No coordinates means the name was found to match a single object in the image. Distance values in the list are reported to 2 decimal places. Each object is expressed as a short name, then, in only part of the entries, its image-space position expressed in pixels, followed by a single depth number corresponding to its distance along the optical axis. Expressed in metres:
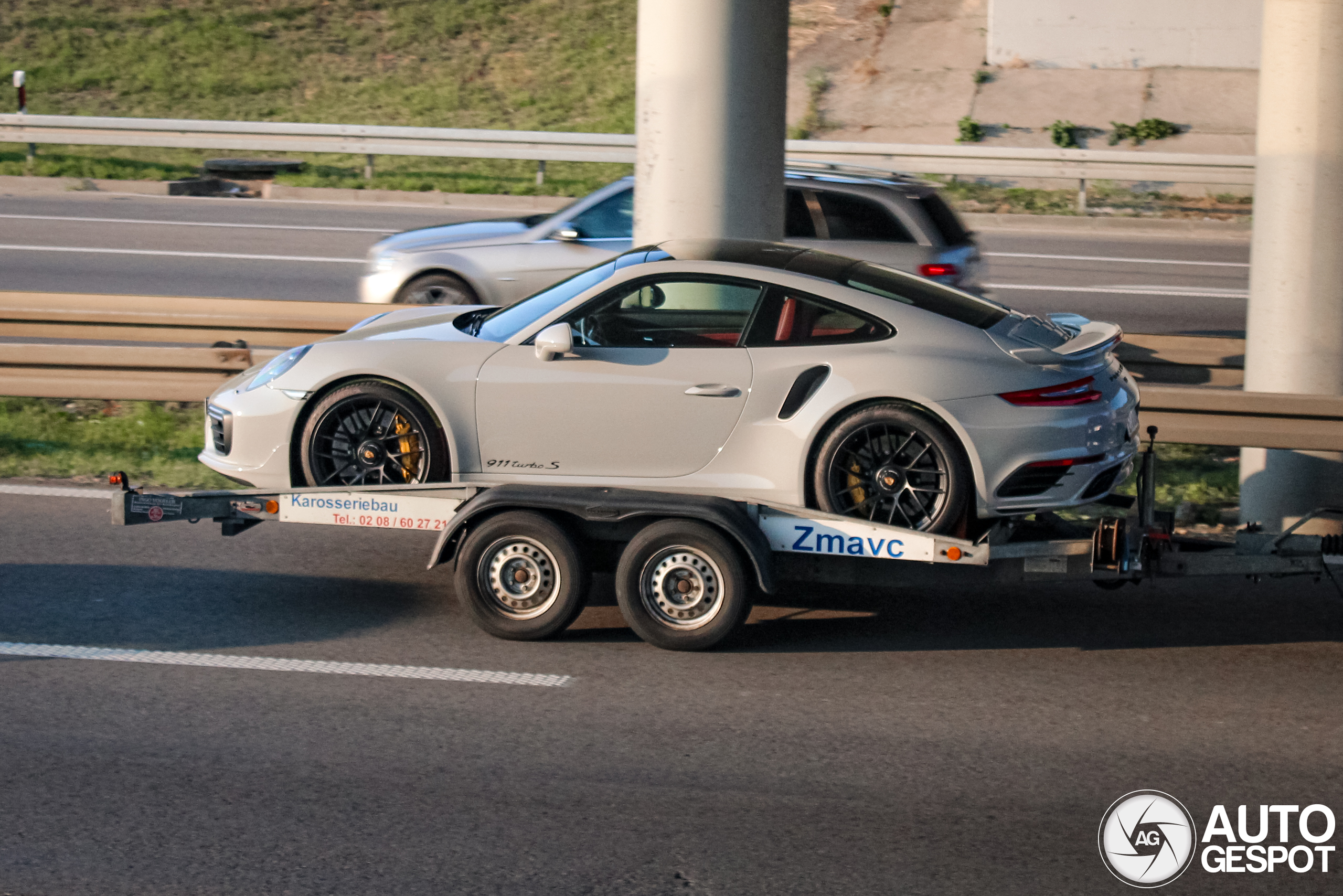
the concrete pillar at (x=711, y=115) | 15.69
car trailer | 12.18
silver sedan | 21.02
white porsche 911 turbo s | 12.42
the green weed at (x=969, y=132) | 44.12
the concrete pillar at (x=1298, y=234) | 15.12
